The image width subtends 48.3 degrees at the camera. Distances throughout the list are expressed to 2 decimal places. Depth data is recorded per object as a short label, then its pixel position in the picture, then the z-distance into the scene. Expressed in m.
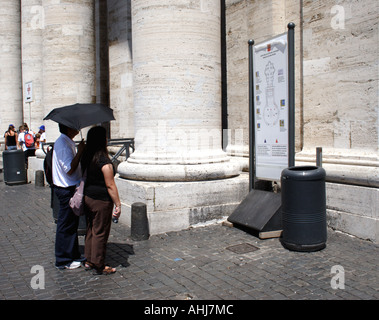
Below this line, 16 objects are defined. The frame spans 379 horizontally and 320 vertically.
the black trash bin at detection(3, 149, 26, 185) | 12.91
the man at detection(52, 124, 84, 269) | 5.14
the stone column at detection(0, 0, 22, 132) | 18.20
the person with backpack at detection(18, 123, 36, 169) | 14.68
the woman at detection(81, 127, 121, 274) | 4.79
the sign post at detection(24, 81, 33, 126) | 15.12
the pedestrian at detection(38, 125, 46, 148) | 14.23
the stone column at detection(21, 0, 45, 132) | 16.57
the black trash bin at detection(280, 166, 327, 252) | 5.36
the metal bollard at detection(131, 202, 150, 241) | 6.14
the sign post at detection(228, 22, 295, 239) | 6.11
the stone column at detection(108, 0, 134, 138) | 12.70
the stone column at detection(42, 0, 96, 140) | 11.52
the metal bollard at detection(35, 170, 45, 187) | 12.27
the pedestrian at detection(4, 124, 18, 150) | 15.81
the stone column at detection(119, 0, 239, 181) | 6.97
